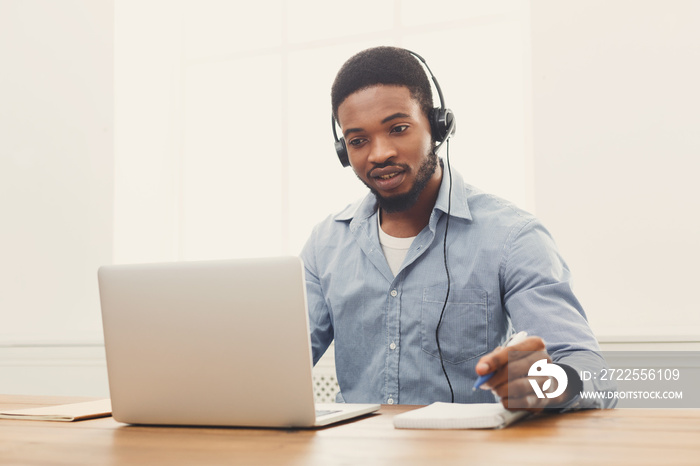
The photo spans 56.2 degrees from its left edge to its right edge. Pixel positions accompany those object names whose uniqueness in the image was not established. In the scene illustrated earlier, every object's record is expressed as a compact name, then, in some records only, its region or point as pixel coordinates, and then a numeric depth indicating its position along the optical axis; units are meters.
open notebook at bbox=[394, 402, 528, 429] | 0.83
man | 1.43
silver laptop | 0.84
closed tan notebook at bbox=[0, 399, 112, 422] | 1.05
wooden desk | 0.68
